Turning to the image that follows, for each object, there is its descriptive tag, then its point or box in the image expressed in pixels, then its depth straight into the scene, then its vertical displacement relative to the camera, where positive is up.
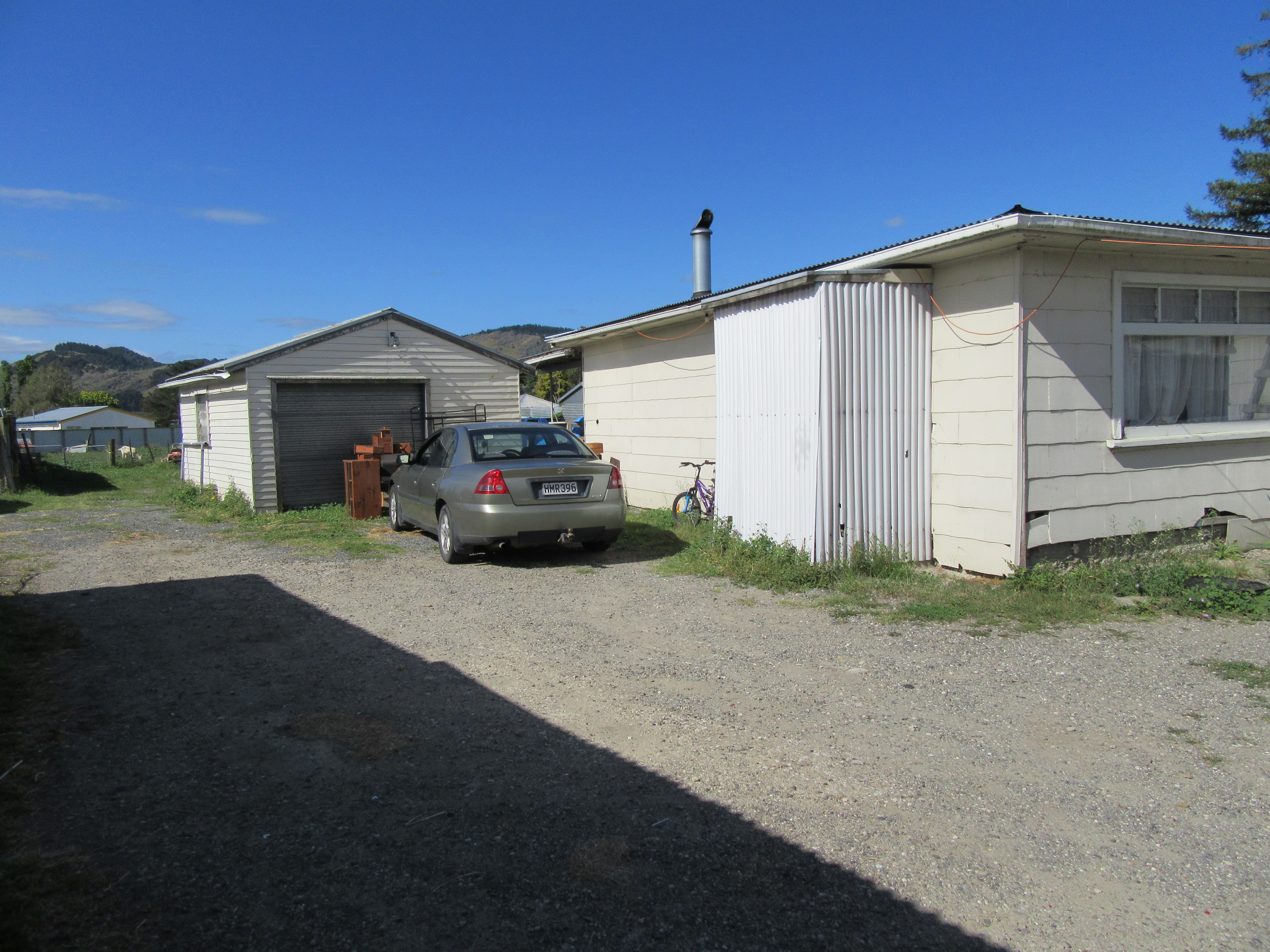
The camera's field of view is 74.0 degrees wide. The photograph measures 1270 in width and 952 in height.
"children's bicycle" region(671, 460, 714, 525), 10.81 -1.02
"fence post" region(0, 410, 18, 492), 19.06 -0.39
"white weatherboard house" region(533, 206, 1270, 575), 7.30 +0.28
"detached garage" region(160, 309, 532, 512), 14.09 +0.67
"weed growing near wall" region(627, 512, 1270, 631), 6.45 -1.41
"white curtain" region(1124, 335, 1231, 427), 8.09 +0.35
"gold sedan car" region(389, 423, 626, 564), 8.48 -0.63
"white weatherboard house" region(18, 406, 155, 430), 57.66 +1.52
